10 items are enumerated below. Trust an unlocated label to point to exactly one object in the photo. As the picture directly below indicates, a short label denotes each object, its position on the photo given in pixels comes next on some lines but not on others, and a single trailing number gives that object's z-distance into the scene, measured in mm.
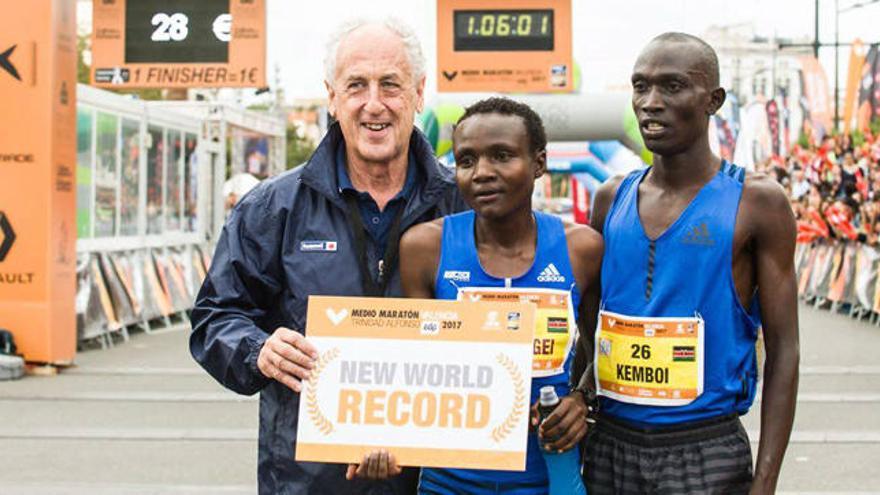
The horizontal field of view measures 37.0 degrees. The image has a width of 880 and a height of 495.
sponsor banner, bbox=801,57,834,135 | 34219
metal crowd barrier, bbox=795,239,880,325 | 17281
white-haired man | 3311
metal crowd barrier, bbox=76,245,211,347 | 14297
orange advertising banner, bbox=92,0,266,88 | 13594
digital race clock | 14758
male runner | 3146
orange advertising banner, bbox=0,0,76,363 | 11570
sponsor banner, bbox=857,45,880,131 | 22625
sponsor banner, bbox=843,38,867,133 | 24922
